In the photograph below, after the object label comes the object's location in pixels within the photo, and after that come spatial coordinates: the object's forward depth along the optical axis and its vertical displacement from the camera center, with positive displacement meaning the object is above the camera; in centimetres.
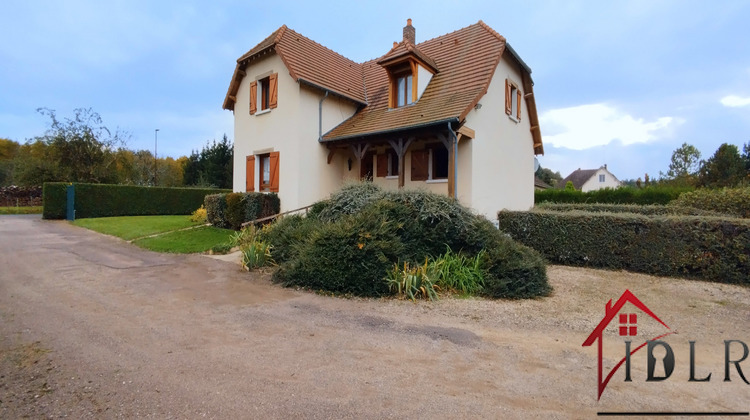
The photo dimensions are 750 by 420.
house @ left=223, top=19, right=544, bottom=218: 1205 +340
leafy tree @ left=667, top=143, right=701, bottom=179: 4297 +639
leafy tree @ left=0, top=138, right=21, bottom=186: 4416 +667
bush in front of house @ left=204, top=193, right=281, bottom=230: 1305 -8
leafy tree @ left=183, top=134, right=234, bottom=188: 3631 +418
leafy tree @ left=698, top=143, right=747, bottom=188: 2696 +345
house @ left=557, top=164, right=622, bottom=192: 5872 +558
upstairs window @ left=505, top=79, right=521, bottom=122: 1427 +459
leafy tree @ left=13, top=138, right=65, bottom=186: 2777 +251
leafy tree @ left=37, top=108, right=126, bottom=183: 2769 +427
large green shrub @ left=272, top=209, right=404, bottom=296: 650 -97
